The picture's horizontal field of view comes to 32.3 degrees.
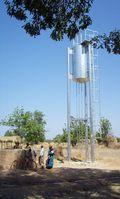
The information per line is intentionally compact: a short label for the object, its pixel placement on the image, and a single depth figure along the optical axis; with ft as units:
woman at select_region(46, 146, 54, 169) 43.79
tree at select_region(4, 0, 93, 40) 20.06
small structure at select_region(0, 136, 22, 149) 68.74
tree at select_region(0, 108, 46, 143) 104.28
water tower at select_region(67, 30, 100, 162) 53.64
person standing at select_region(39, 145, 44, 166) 45.06
